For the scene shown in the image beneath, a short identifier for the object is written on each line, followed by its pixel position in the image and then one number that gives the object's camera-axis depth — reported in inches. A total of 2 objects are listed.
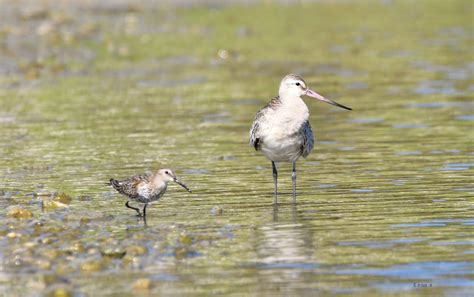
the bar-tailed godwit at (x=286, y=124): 516.4
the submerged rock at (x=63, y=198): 492.7
